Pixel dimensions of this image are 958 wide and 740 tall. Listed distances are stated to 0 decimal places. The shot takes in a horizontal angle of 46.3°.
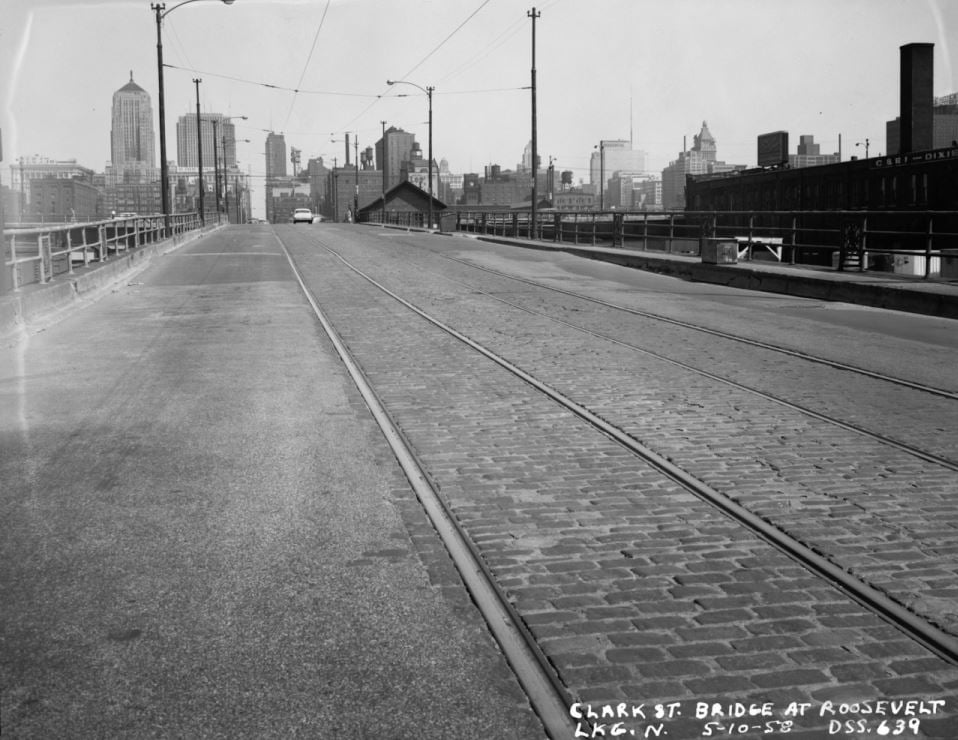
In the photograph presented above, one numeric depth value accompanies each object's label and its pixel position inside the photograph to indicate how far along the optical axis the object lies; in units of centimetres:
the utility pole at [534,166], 4384
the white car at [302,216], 9881
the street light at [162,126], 4116
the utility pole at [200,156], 7308
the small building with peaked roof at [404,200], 13612
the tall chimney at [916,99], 6291
